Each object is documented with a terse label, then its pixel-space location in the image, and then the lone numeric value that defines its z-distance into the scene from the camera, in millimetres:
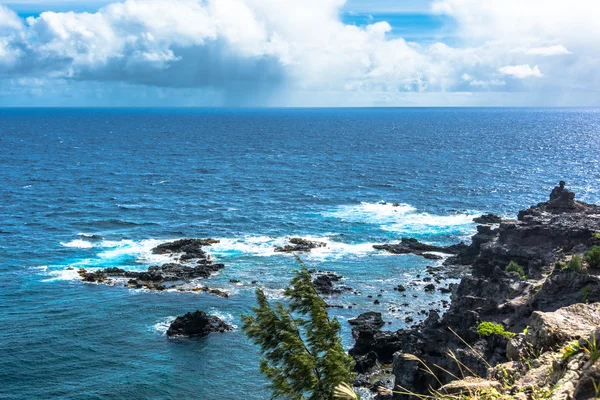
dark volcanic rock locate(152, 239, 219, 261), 98662
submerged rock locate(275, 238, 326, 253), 101812
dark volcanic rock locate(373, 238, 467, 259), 100625
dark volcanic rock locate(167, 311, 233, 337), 70125
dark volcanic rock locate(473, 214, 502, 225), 116375
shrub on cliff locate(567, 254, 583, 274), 50844
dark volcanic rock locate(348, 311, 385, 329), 71375
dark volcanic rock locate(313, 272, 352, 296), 84000
